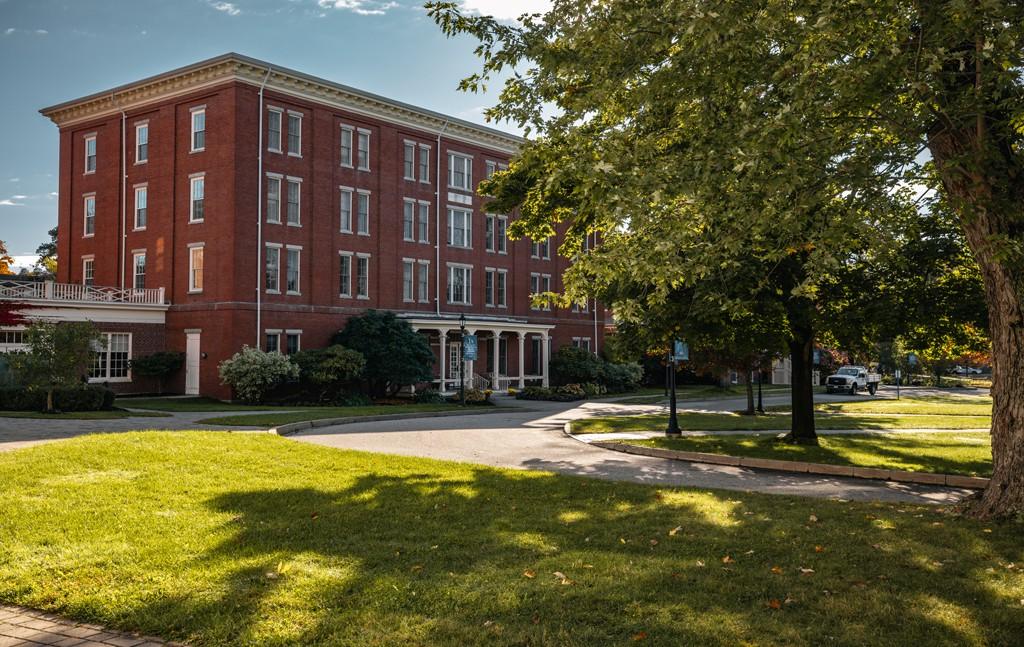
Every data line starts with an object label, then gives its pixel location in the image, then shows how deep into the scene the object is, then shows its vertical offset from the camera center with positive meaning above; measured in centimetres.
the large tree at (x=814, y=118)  786 +255
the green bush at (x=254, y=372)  3369 -59
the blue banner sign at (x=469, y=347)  3356 +43
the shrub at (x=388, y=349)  3756 +39
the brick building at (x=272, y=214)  3656 +727
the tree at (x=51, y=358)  2464 +1
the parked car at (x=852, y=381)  5428 -164
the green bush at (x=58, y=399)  2564 -130
